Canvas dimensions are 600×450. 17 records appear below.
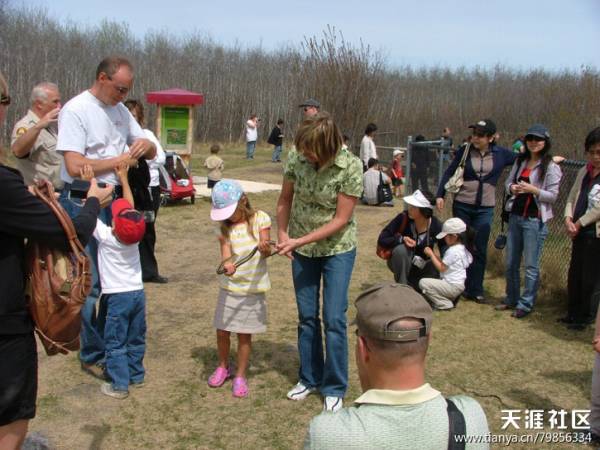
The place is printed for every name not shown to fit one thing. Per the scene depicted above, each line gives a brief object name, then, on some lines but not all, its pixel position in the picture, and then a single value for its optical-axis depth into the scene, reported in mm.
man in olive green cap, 1622
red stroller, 11516
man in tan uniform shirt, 5180
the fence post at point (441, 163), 9444
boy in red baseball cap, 3953
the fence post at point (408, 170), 11109
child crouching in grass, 6184
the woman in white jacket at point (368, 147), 13930
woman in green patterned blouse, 3828
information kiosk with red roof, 13336
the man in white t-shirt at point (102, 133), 3758
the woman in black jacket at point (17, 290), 2162
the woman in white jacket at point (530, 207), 5766
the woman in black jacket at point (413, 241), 6285
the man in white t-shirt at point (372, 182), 13091
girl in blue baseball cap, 4090
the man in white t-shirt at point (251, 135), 23602
